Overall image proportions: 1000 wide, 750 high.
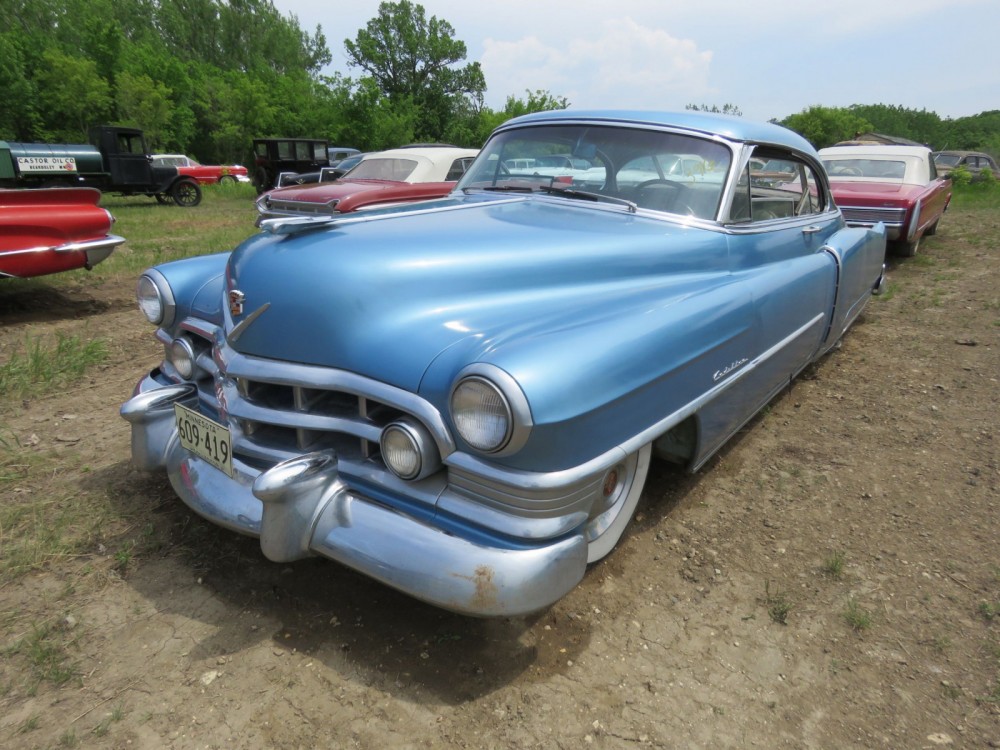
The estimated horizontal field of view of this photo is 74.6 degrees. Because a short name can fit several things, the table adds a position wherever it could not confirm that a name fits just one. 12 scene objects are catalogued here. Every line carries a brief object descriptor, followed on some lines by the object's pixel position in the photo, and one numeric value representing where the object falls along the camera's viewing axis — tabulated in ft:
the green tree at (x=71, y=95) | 90.58
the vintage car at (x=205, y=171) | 68.17
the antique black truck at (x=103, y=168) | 45.80
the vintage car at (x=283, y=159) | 60.95
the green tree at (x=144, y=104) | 88.69
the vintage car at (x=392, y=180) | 27.32
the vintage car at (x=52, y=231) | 17.40
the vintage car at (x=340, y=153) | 83.30
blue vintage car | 5.88
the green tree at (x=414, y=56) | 147.13
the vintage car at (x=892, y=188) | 26.04
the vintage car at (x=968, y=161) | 62.39
